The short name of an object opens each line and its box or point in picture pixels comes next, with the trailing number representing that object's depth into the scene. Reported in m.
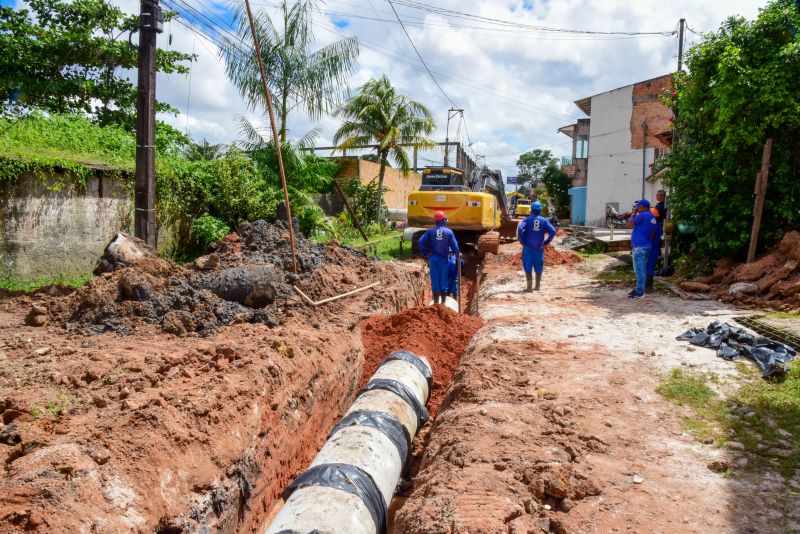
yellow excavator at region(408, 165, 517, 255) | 14.20
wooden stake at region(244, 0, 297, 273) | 6.36
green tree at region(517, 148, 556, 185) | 68.94
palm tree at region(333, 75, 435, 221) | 21.98
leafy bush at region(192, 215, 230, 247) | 12.11
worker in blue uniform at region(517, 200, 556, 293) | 10.26
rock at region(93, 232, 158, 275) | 7.71
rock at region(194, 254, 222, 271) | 7.96
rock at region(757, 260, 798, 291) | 8.20
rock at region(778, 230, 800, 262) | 8.39
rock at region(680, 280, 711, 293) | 9.22
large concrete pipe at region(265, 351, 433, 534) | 3.29
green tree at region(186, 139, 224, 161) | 14.99
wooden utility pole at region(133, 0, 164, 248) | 8.26
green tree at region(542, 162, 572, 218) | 43.16
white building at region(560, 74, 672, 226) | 33.12
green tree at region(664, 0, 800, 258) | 8.91
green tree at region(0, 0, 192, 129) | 14.55
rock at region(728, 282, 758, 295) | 8.44
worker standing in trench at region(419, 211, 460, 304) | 9.38
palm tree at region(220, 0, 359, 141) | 14.53
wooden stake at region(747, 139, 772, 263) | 8.90
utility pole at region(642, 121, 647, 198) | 30.70
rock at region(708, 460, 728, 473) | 3.61
